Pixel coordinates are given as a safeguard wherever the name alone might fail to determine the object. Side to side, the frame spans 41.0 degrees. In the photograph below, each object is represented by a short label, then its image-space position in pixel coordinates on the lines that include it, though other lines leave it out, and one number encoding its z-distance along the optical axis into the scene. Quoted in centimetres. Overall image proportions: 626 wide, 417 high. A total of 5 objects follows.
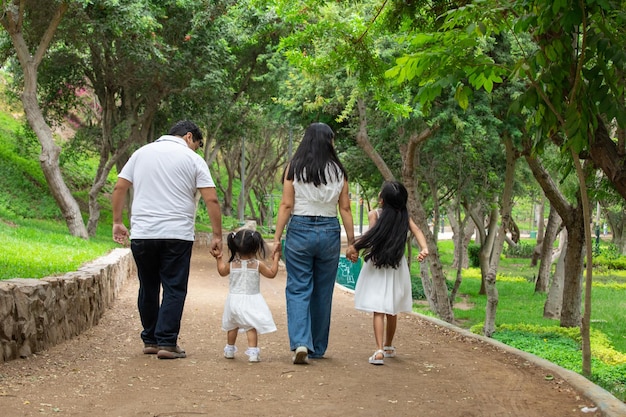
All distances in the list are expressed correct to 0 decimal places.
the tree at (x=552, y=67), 486
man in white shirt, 671
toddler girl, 680
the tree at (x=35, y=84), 1741
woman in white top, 684
